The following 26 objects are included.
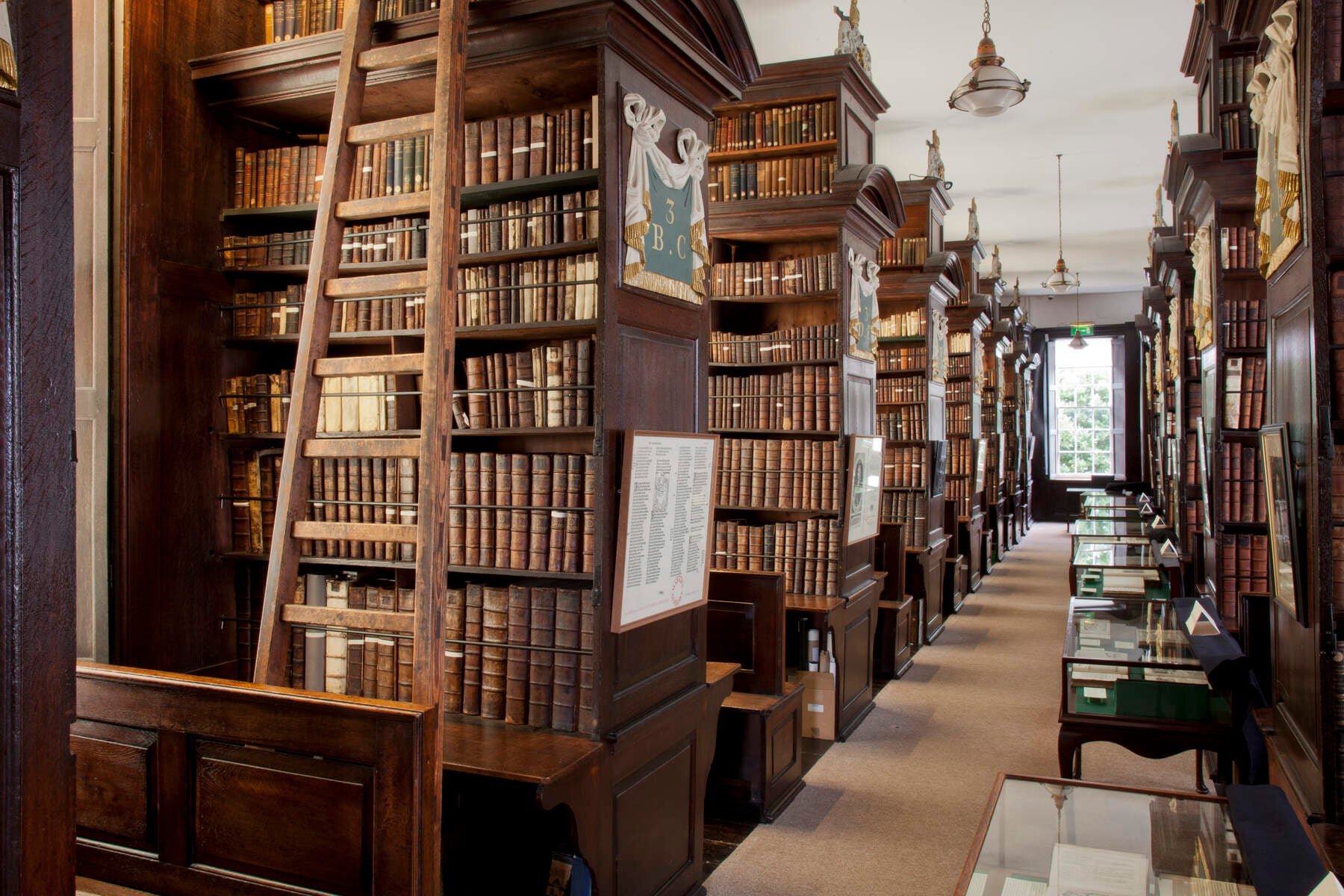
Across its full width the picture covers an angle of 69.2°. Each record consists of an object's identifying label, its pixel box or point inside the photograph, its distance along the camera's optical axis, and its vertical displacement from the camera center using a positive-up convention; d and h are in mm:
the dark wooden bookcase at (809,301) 5637 +975
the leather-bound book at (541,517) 3109 -181
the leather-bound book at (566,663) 3018 -627
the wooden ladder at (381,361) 2477 +279
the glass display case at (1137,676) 3643 -855
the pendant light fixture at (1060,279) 12959 +2423
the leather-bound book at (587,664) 2990 -628
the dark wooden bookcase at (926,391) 8031 +587
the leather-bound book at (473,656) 3152 -634
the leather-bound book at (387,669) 3229 -689
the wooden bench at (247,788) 2338 -849
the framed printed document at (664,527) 3035 -225
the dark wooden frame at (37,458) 1293 +7
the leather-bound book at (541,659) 3053 -624
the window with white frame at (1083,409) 20406 +1053
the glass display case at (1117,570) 5719 -719
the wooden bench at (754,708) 4426 -1153
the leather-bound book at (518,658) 3086 -626
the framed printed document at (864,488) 5703 -178
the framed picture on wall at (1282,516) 2965 -183
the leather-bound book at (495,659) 3121 -637
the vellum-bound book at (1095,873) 2096 -925
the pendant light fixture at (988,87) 6141 +2375
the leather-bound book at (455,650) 3180 -618
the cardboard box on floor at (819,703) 5555 -1401
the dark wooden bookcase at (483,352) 2975 +374
